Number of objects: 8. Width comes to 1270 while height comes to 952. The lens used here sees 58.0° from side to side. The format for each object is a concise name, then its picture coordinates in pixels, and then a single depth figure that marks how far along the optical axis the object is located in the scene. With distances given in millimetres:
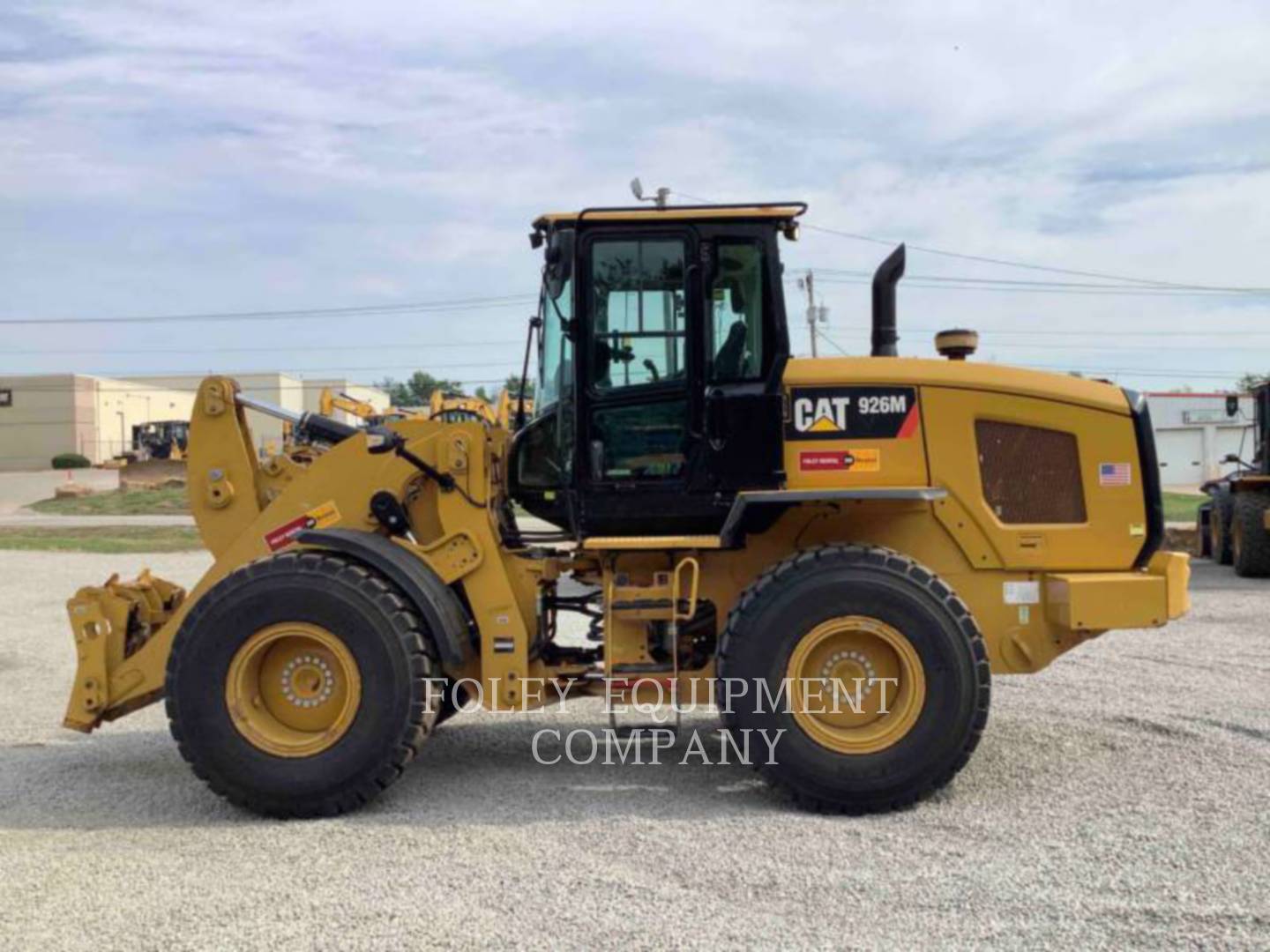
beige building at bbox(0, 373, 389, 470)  71750
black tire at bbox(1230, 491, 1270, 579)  15227
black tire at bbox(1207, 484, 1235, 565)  16828
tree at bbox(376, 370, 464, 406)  73150
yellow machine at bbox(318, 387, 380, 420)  14455
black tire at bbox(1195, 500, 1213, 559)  18016
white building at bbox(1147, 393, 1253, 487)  56781
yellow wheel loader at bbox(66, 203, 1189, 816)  5340
